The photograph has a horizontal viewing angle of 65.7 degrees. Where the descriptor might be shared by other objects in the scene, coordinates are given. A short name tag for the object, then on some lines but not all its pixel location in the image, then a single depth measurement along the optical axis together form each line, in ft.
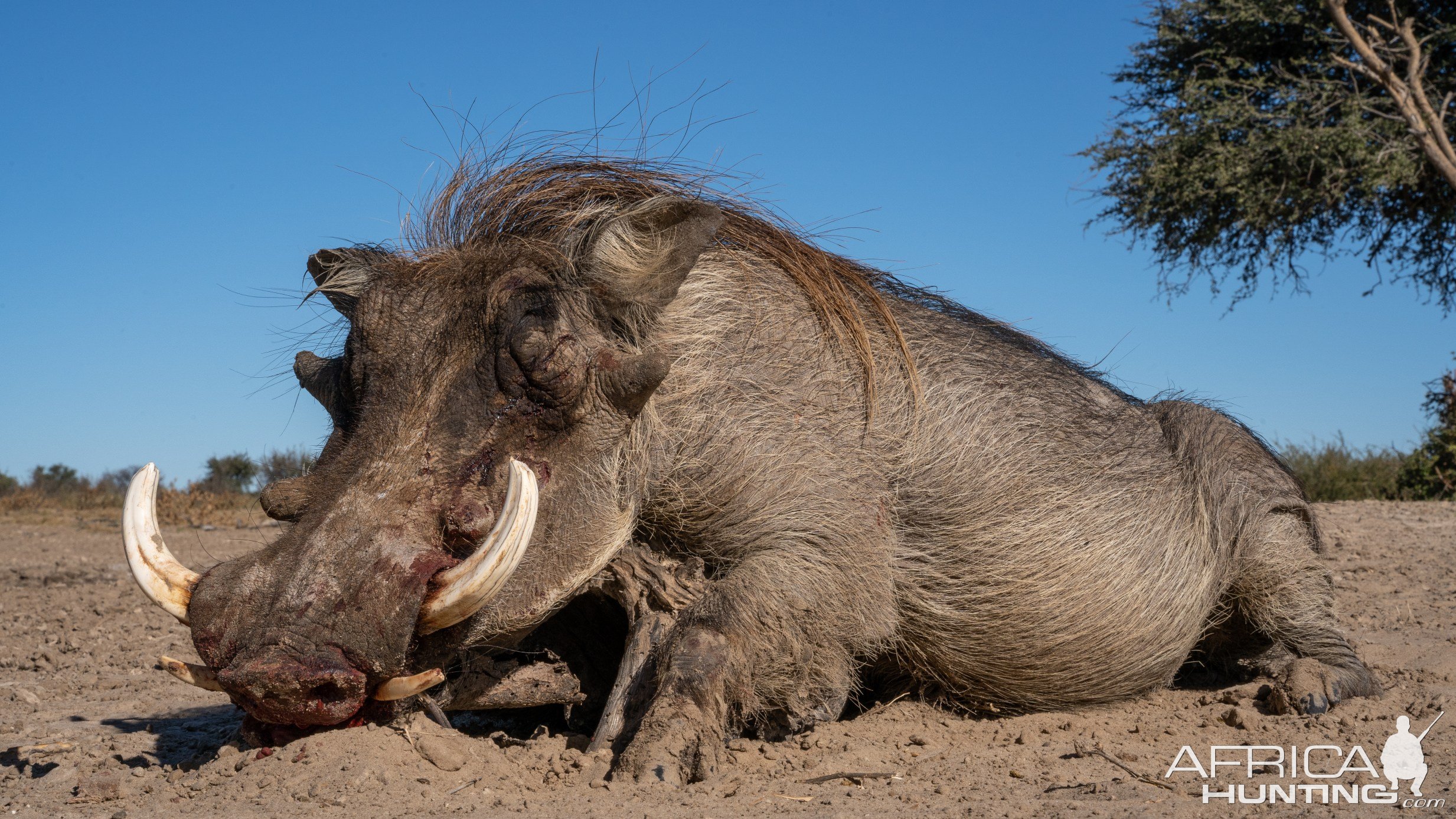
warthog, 8.57
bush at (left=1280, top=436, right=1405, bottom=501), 39.34
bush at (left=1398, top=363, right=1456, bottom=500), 36.55
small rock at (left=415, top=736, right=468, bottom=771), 9.40
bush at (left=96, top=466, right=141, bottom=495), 52.37
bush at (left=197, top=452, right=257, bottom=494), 45.03
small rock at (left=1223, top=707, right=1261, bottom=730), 11.84
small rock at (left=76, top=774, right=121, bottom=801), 9.26
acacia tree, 45.78
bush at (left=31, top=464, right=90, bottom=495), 54.54
